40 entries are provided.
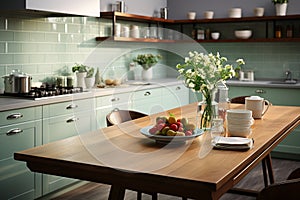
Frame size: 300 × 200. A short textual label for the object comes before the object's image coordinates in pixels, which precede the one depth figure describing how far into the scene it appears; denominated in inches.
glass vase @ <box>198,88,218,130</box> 120.3
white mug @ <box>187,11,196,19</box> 267.7
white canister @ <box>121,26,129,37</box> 233.0
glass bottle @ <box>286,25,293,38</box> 240.4
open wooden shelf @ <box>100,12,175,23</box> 215.3
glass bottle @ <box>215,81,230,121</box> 122.2
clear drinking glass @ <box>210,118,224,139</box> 107.5
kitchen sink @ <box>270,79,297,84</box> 236.8
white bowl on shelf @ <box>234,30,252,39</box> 250.2
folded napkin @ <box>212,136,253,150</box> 98.7
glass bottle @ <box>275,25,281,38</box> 242.5
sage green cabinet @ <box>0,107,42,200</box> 144.5
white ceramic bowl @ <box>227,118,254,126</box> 112.6
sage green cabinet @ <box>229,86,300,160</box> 221.8
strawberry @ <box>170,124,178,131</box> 103.0
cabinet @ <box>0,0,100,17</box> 158.9
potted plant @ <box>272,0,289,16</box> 240.2
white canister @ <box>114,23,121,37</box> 222.9
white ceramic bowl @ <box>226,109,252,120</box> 113.4
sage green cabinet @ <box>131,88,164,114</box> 211.9
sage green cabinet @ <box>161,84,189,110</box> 237.9
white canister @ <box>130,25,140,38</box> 237.1
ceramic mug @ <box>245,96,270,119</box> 139.3
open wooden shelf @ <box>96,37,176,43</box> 217.0
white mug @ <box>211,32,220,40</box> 261.1
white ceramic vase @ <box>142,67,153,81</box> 249.1
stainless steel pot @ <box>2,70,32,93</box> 165.0
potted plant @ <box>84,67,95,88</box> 203.2
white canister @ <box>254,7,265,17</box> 247.3
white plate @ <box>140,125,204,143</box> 100.7
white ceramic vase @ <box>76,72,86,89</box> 201.2
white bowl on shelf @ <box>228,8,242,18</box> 254.2
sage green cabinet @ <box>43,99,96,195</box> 161.2
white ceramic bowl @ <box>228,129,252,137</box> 112.7
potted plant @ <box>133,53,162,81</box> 246.8
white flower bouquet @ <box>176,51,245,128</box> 118.6
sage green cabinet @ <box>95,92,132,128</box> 187.9
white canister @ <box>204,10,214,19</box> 262.2
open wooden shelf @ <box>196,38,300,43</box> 235.9
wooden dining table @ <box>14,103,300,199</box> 78.3
